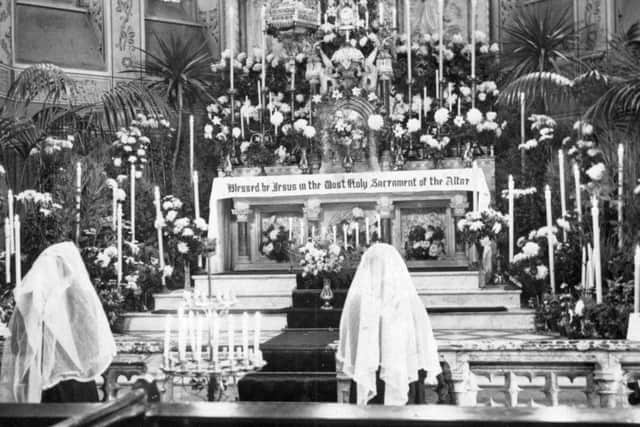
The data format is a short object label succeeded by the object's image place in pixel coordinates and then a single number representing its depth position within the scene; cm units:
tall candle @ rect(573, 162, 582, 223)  914
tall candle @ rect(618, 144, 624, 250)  868
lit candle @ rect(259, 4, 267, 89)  1288
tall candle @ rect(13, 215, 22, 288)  839
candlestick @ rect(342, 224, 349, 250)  1101
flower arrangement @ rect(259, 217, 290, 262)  1241
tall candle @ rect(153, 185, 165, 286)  1110
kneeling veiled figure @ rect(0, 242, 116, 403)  516
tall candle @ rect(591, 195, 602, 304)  774
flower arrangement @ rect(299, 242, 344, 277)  991
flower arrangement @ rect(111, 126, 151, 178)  1239
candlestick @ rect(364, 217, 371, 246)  1162
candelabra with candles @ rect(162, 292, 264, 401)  496
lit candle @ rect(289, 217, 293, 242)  1225
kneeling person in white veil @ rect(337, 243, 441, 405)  570
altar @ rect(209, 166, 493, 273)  1190
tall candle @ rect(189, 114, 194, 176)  1286
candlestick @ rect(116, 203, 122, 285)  1027
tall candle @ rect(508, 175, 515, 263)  1022
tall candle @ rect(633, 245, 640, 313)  737
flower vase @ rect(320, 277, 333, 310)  973
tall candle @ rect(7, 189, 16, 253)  918
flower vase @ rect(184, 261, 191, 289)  1134
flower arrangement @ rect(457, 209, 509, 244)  1041
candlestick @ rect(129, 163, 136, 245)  1117
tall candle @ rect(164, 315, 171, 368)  500
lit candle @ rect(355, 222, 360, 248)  1143
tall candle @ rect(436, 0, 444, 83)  1223
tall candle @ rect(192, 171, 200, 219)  1127
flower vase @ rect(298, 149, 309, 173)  1231
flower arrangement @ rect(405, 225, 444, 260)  1210
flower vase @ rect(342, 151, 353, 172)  1216
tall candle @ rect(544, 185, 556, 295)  910
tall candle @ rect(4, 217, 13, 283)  900
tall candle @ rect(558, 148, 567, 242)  980
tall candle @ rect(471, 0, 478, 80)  1210
